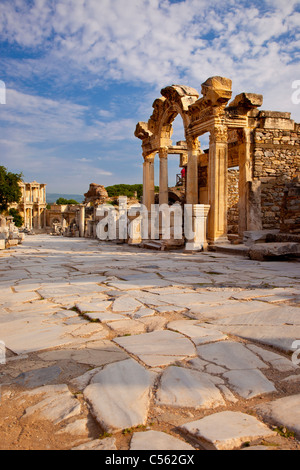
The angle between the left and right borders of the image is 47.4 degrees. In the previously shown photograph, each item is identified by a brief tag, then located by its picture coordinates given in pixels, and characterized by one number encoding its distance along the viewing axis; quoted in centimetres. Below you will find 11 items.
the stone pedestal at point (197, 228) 1074
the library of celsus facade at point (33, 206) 6569
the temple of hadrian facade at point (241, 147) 1105
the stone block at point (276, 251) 790
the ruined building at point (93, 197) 3077
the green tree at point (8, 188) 4250
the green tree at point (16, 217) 5420
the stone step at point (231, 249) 940
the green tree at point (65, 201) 9222
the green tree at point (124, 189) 6832
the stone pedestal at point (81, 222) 2655
